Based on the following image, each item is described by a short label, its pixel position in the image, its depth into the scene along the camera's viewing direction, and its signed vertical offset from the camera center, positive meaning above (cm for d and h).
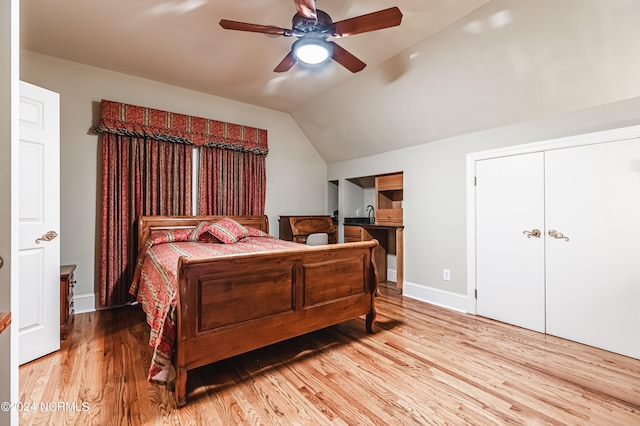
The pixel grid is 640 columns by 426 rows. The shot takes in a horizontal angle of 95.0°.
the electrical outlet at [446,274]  355 -74
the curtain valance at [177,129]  333 +112
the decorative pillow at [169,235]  321 -23
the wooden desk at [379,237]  467 -38
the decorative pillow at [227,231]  344 -19
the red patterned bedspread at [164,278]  176 -51
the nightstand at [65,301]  257 -77
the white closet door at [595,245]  233 -28
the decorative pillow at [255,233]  393 -24
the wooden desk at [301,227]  459 -20
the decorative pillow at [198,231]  350 -19
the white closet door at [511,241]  285 -28
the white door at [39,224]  213 -6
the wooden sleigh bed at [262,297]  178 -61
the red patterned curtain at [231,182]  399 +48
